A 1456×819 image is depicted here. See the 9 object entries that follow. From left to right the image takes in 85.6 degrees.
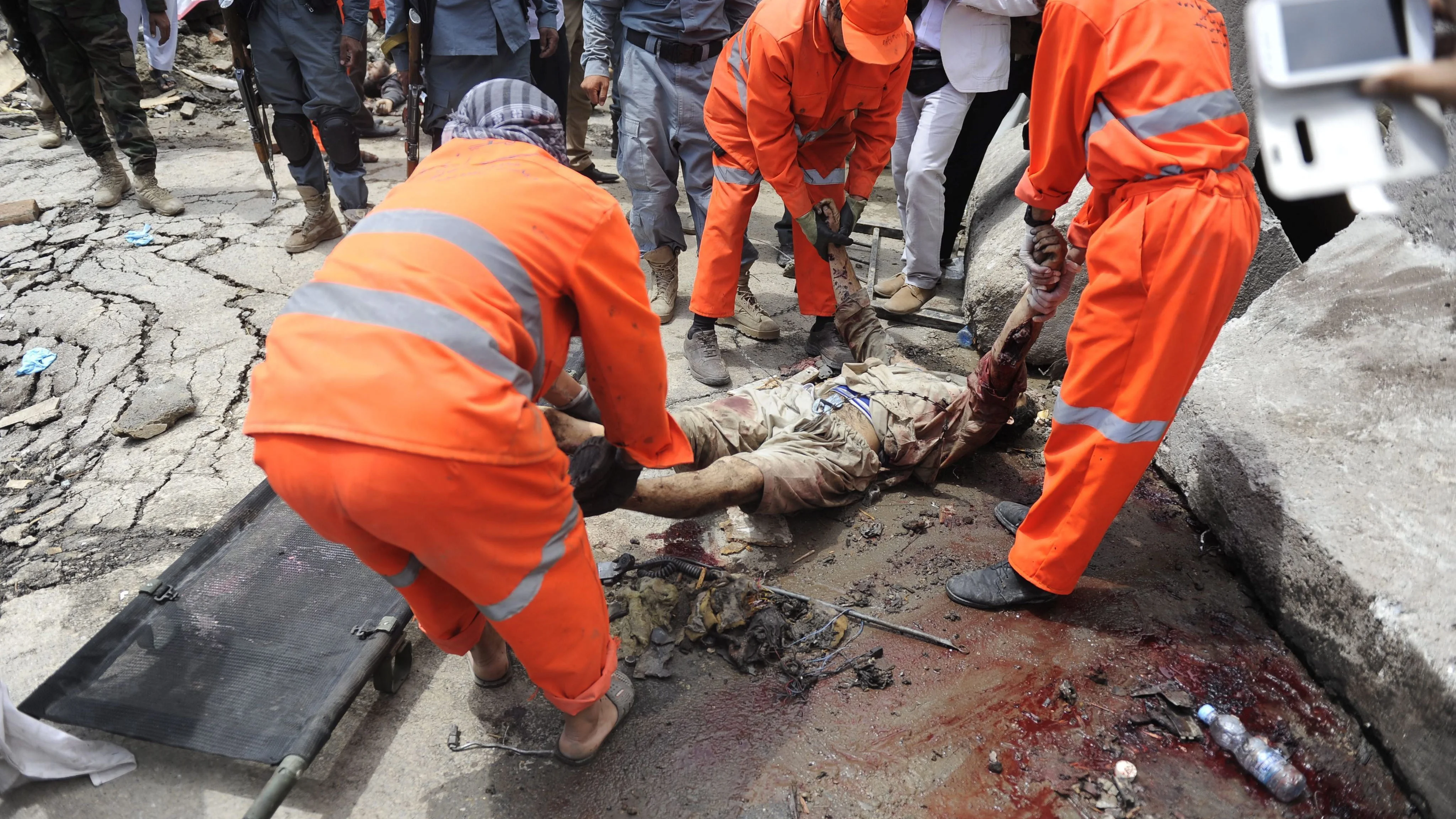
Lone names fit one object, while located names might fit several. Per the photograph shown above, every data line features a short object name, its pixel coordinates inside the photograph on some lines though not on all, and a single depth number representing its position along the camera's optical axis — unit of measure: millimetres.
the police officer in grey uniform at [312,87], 4250
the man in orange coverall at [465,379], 1398
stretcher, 2002
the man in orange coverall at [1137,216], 2010
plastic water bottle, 1968
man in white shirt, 3951
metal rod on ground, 2379
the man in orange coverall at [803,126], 3197
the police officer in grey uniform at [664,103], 3967
